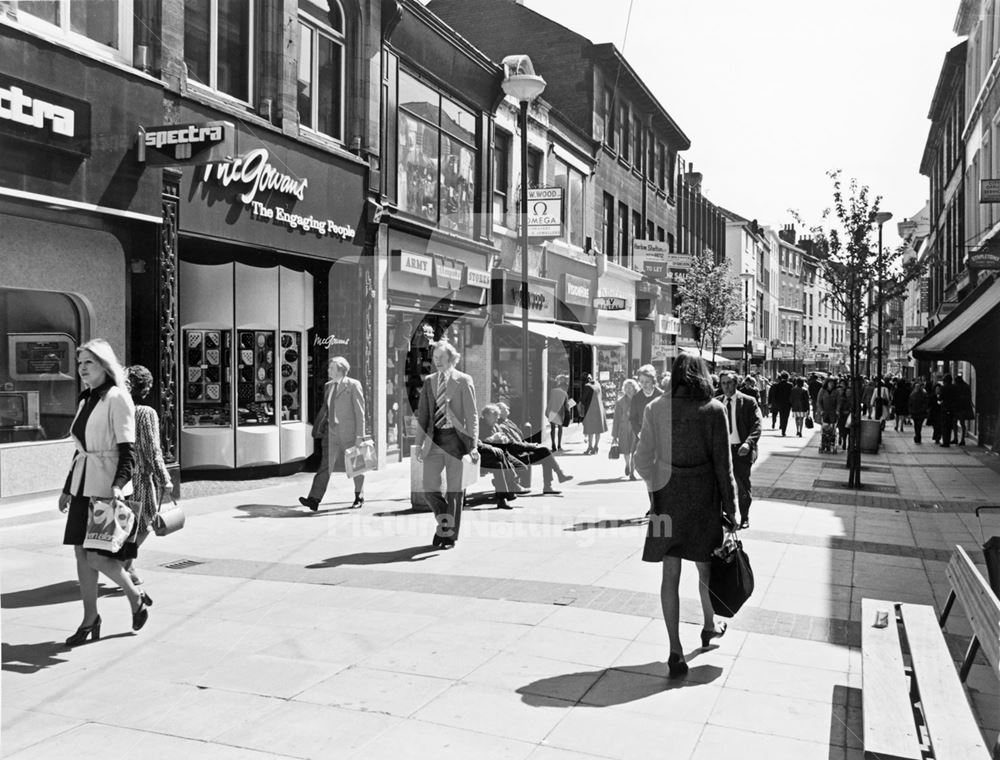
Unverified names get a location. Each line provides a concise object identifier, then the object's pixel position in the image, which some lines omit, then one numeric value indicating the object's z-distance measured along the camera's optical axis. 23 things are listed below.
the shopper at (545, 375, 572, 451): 20.14
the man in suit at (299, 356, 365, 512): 10.98
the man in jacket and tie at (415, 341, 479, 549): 8.71
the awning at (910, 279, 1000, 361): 15.62
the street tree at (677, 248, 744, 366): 38.91
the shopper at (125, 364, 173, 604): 6.15
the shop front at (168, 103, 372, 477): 12.63
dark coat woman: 5.28
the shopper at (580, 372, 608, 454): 19.31
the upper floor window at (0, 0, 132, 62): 9.85
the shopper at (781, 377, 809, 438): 25.31
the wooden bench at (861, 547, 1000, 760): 3.39
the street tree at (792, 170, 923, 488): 19.45
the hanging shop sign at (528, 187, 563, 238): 22.09
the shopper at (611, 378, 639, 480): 14.34
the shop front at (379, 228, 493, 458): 17.22
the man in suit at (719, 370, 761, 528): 9.66
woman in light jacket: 5.64
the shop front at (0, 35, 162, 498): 9.42
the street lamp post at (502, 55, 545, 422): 15.23
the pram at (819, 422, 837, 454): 20.98
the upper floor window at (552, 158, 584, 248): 27.10
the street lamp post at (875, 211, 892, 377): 21.72
